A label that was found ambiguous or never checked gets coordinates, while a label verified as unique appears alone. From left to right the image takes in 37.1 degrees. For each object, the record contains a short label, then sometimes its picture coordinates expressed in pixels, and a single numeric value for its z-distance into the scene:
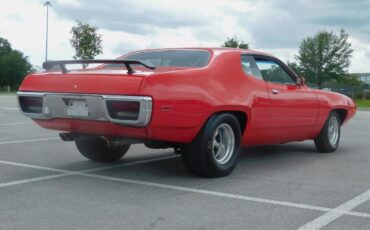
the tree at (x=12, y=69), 85.12
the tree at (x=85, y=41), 37.25
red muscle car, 5.24
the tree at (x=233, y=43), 50.51
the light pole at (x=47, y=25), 49.62
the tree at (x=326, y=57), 69.75
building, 128.12
